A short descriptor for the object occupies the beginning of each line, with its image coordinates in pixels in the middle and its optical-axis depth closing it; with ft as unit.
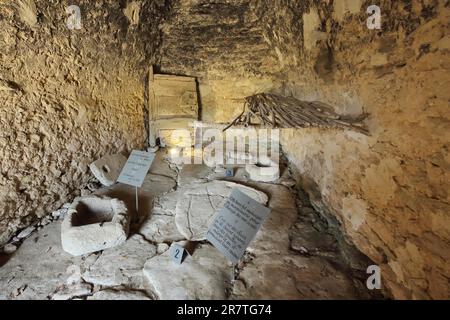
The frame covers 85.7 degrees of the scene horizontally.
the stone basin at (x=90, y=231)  7.54
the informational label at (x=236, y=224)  5.80
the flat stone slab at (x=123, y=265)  6.79
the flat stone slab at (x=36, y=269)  6.54
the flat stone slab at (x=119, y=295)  6.17
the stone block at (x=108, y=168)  11.17
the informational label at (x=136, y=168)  8.89
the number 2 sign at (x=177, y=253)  7.11
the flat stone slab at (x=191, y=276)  6.18
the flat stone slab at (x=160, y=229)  8.48
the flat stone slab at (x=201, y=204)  8.73
